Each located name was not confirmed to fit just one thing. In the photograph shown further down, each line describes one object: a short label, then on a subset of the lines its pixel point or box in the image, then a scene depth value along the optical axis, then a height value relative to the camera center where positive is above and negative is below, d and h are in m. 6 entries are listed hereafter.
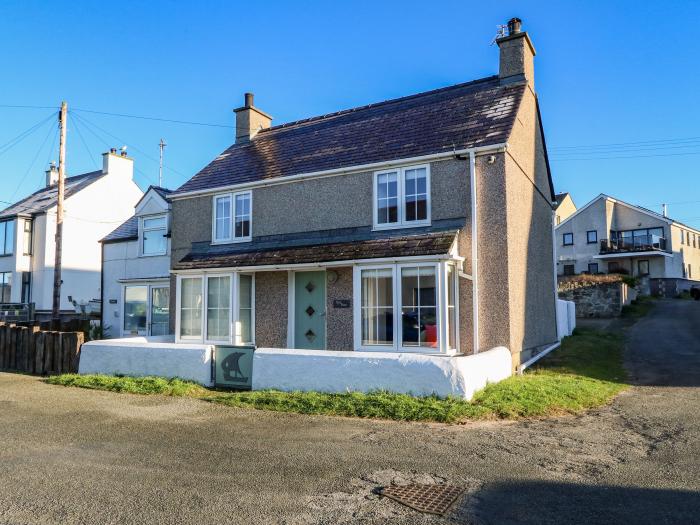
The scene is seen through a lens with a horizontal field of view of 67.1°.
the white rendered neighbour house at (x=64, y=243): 30.25 +3.75
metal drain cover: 4.93 -1.87
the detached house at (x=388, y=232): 12.26 +2.03
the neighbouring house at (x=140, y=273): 20.91 +1.46
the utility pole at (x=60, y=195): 21.30 +4.64
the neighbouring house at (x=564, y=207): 56.31 +11.03
